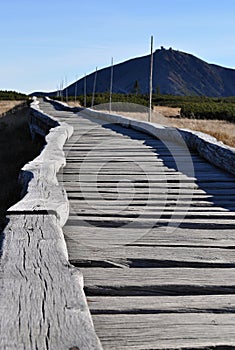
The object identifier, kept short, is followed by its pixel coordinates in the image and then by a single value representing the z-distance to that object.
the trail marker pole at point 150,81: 19.02
